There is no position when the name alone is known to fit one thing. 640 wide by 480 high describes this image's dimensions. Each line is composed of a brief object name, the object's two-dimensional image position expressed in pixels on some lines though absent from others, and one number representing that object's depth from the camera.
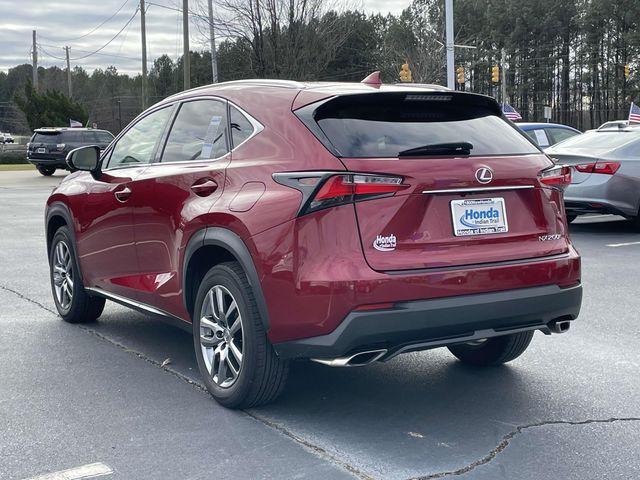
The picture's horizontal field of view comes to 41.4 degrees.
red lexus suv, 3.93
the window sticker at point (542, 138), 15.90
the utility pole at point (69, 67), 79.91
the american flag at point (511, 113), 20.69
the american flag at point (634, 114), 21.38
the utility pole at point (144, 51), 42.55
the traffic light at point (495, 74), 38.91
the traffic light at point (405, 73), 28.75
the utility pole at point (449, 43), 24.27
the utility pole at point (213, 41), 37.97
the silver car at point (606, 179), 11.64
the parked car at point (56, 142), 30.55
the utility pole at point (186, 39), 36.28
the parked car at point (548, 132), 15.91
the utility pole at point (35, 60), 70.94
